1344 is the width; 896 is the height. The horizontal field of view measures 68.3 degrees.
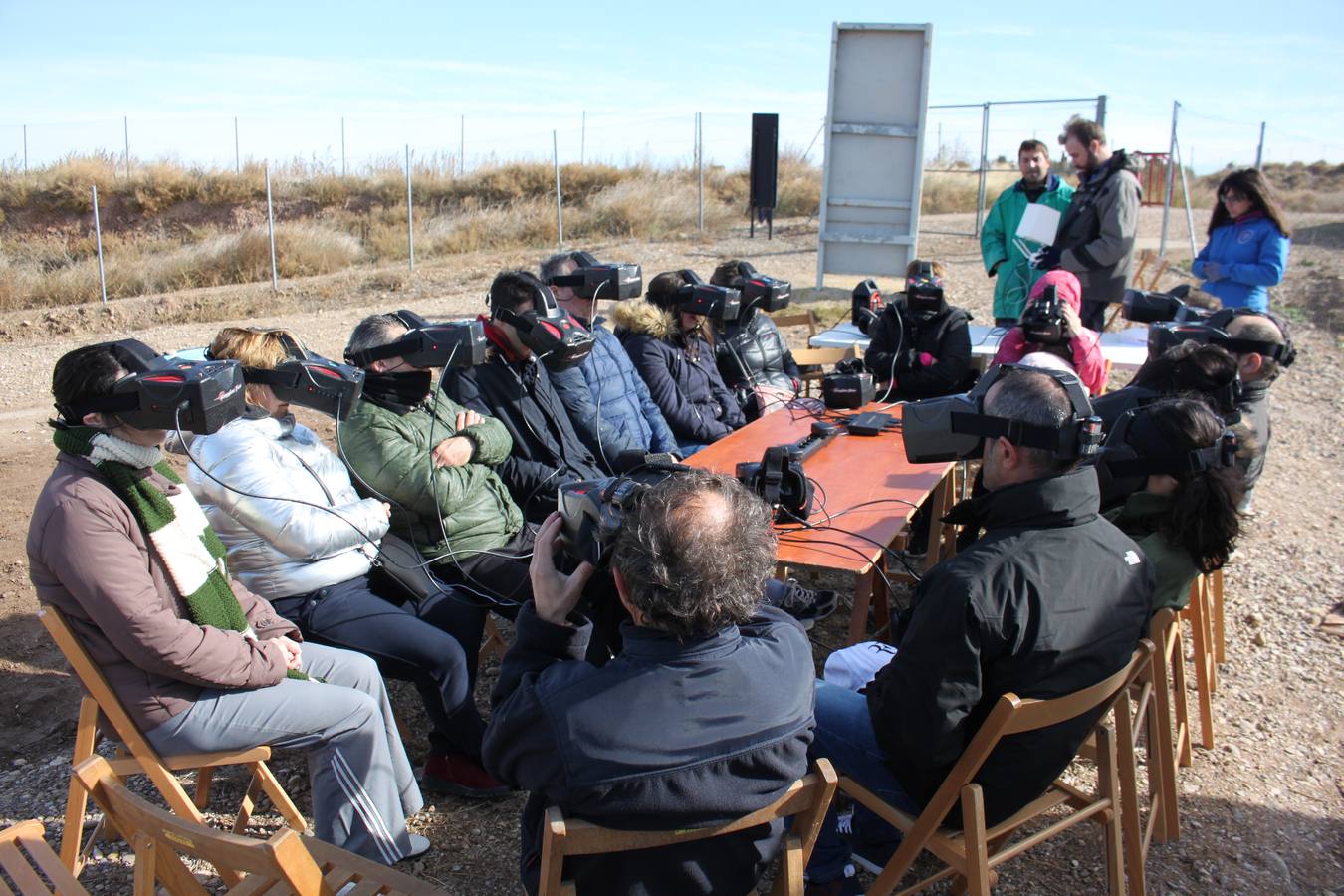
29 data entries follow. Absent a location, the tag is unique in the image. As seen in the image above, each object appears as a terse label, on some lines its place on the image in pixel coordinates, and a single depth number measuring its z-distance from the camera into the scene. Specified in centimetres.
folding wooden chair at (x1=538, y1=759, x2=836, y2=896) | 162
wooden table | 296
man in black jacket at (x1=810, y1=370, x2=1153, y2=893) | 203
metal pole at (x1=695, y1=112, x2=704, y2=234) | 1675
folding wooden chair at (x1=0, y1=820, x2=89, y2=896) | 179
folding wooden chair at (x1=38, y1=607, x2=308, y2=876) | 220
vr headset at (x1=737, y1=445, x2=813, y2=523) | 298
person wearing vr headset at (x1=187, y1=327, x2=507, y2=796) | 281
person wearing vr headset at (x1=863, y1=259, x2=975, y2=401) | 523
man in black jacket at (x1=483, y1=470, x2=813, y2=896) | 160
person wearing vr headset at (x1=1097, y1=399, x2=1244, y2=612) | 268
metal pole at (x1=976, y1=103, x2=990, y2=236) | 1270
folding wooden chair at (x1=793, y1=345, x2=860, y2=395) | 594
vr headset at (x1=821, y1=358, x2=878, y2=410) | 456
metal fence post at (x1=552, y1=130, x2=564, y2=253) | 1542
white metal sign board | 988
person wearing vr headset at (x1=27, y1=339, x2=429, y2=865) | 220
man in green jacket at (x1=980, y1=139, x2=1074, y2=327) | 674
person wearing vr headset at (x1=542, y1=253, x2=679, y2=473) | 420
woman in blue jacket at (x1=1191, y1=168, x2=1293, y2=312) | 561
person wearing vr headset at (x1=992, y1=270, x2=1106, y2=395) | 424
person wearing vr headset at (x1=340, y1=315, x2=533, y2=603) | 322
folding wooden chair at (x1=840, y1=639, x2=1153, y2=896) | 196
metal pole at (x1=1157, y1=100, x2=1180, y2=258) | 1200
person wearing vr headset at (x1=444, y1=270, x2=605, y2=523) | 379
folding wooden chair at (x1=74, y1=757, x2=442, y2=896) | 156
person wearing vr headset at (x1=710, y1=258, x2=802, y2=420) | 557
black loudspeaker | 1562
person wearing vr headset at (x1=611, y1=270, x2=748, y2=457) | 489
